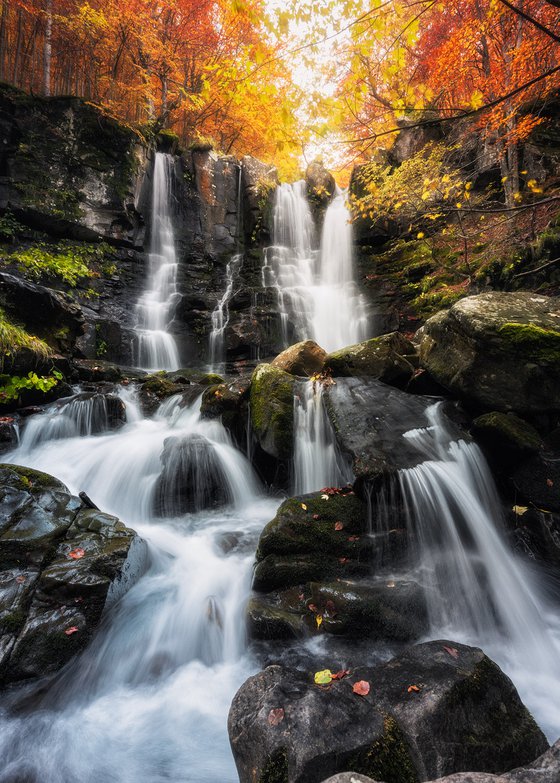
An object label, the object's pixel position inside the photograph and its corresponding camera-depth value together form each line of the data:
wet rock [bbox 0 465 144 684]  3.04
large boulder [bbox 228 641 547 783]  1.81
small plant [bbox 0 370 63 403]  7.00
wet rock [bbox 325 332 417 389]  6.95
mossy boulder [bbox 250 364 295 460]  5.97
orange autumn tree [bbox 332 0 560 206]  8.47
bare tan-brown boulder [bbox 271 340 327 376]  7.72
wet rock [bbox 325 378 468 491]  4.67
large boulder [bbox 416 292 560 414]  4.95
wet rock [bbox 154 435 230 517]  5.86
